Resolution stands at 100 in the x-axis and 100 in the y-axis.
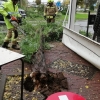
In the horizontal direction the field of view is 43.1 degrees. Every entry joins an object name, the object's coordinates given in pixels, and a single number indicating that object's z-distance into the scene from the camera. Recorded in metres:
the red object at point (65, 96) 1.46
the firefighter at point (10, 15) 4.22
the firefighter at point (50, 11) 6.14
